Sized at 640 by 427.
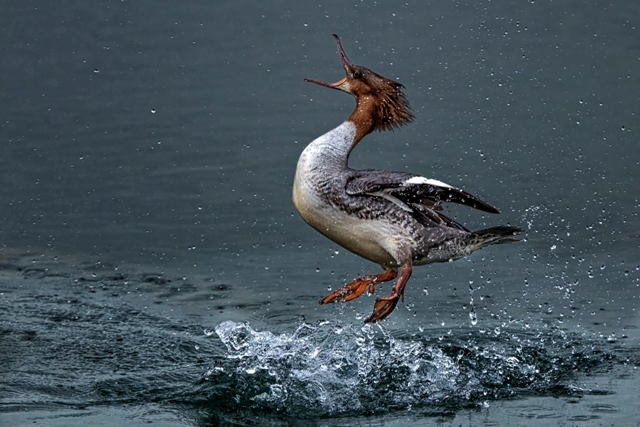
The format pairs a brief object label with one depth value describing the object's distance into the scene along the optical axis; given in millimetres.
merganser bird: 15852
